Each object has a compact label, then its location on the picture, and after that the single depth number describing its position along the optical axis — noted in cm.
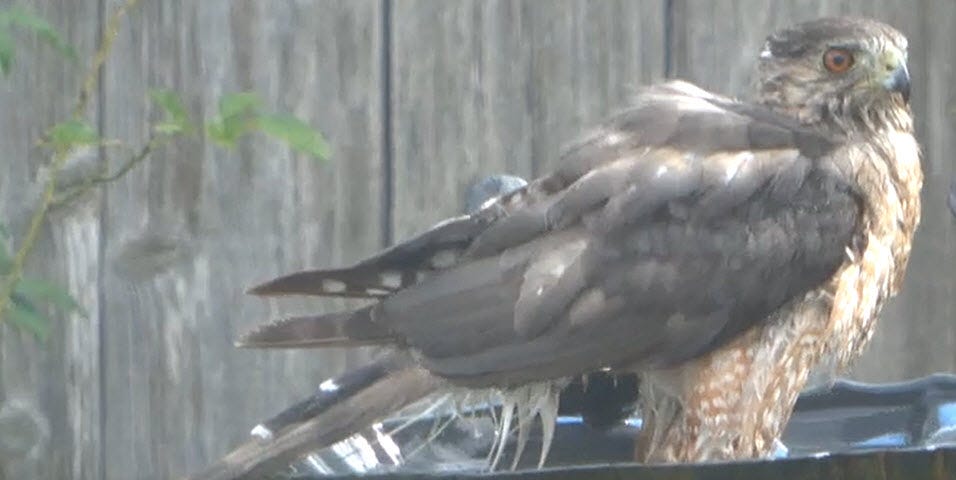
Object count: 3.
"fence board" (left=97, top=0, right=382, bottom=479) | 945
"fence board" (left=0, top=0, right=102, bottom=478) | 934
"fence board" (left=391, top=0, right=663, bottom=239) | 959
